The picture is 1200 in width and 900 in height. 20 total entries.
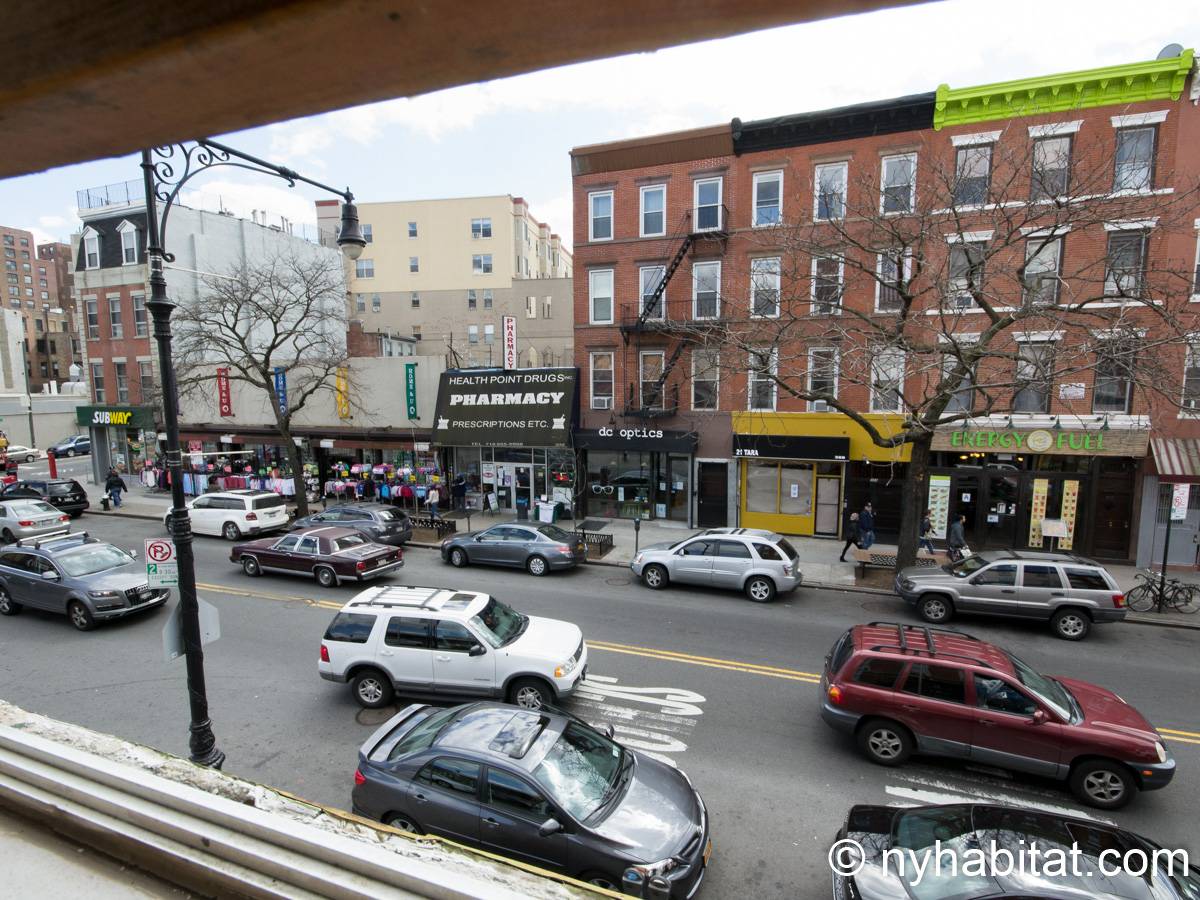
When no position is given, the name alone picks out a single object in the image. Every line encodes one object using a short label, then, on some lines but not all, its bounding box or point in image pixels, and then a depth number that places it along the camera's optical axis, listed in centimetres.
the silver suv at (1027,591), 1200
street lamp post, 708
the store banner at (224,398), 2852
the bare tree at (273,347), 2212
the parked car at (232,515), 2078
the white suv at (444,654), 898
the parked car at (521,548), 1683
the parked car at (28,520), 2006
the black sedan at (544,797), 540
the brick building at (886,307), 1563
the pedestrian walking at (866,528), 1797
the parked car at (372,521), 1919
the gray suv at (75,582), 1267
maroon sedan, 1549
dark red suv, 699
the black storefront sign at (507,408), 2291
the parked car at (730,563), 1453
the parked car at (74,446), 4784
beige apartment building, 4644
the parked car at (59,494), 2548
